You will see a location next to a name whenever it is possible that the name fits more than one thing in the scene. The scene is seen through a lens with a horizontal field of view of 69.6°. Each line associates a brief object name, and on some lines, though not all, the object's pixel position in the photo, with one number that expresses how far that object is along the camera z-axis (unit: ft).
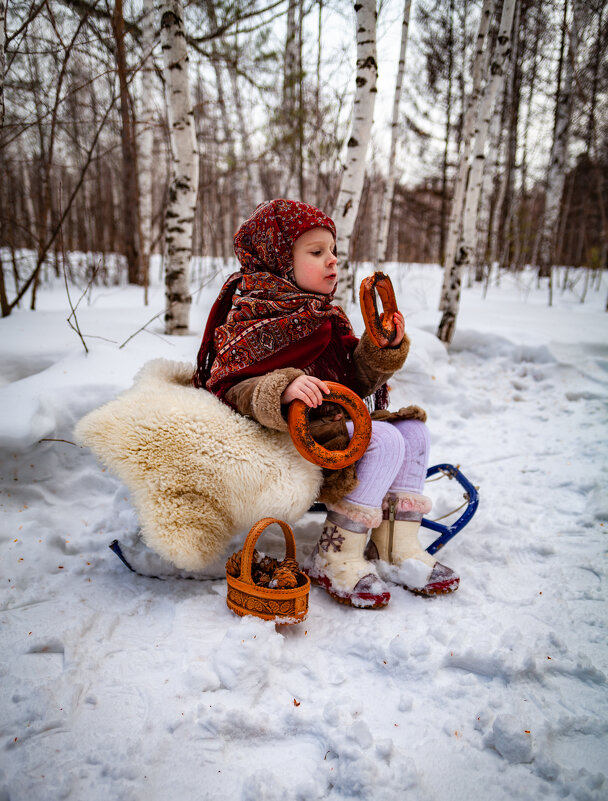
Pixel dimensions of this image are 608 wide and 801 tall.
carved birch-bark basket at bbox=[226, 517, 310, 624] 4.28
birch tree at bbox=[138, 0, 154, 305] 19.92
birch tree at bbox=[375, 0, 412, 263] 20.72
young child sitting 5.06
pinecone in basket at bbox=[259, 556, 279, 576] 4.78
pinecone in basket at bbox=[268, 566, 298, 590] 4.42
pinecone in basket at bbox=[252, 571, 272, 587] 4.55
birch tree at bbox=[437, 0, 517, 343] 13.41
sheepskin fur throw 4.69
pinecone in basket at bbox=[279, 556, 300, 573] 4.70
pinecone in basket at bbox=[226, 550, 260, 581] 4.59
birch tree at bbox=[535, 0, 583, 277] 27.86
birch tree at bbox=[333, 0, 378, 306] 10.59
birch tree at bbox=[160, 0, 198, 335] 9.90
